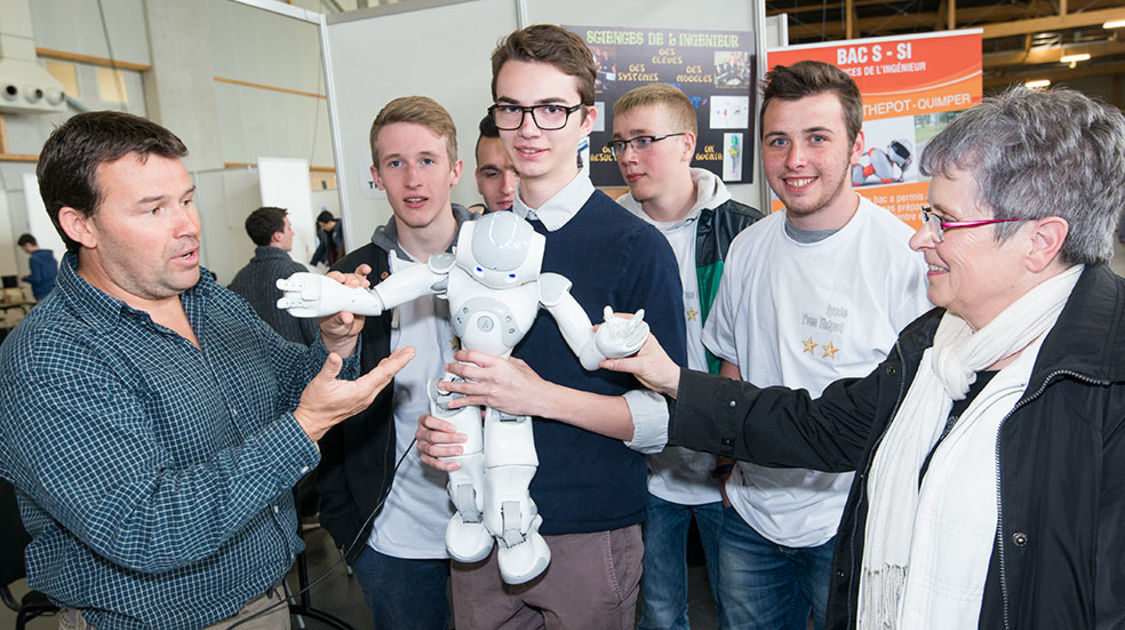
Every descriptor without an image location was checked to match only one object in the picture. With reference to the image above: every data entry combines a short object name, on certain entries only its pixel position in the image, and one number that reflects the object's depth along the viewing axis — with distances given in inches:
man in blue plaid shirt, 49.9
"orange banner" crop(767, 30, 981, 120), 136.7
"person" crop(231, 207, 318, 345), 154.1
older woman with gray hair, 41.8
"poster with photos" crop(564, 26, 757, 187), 130.7
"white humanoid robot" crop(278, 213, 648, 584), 56.3
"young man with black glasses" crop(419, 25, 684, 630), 59.2
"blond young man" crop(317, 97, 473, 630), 73.5
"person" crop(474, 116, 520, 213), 104.9
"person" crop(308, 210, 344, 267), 302.5
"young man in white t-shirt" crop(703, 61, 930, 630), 71.7
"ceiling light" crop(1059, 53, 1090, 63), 472.4
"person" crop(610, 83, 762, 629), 90.5
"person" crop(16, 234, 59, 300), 288.7
